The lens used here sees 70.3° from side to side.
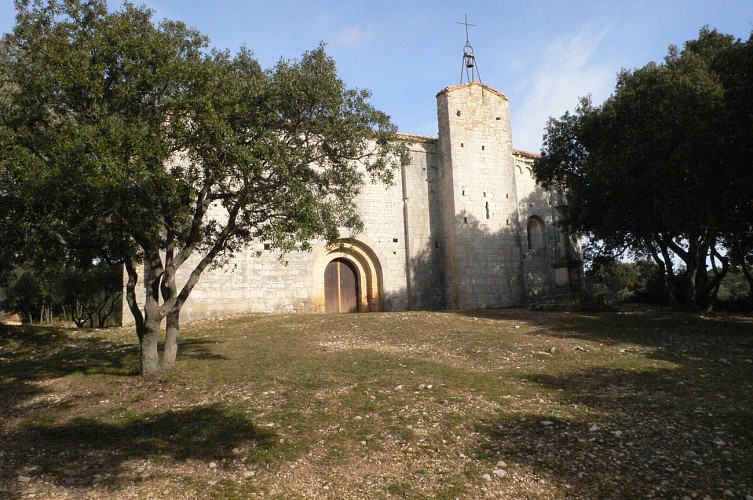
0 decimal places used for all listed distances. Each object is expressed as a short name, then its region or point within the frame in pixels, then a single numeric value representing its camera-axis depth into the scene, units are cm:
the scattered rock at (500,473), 680
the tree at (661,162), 1694
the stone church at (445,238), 2678
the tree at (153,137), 961
